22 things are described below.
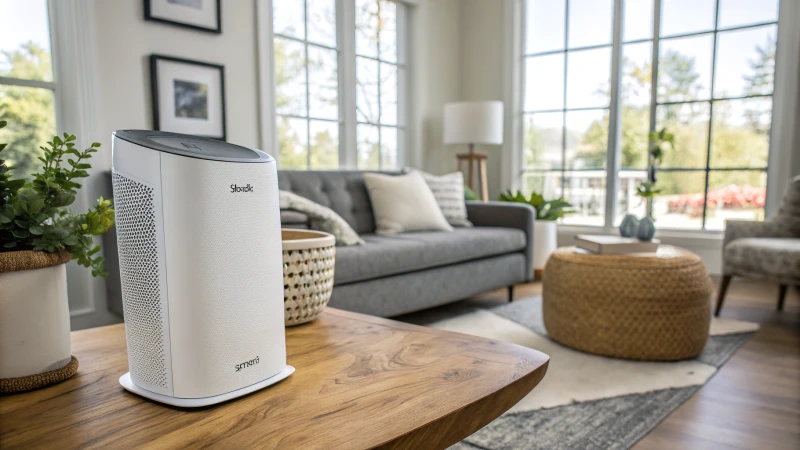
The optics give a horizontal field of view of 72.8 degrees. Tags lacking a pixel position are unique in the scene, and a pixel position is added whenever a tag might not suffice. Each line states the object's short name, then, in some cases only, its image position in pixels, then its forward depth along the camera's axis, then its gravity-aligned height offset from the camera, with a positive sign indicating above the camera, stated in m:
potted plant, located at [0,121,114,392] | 0.57 -0.10
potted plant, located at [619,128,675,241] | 2.31 -0.23
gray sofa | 2.25 -0.40
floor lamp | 4.12 +0.37
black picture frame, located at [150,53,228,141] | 2.66 +0.45
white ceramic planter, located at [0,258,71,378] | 0.57 -0.16
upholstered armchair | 2.56 -0.38
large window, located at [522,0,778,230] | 3.94 +0.54
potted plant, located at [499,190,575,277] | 3.79 -0.38
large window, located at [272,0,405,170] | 3.50 +0.64
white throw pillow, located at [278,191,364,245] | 2.27 -0.19
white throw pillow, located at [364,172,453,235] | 2.98 -0.19
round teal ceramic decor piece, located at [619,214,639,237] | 2.38 -0.24
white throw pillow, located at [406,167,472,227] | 3.33 -0.16
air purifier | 0.52 -0.09
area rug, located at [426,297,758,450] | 1.48 -0.73
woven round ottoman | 2.04 -0.51
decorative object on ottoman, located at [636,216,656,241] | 2.31 -0.25
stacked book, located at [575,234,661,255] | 2.22 -0.30
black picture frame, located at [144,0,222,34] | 2.62 +0.76
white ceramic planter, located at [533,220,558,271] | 3.78 -0.49
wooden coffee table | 0.49 -0.24
